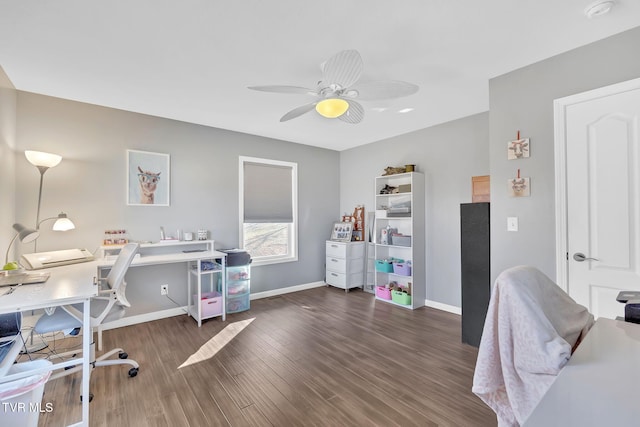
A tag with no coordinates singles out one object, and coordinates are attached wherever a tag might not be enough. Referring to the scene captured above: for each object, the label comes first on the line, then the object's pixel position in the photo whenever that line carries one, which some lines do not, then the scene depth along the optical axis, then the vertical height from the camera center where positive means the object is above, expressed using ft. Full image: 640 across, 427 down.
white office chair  6.57 -2.38
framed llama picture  11.09 +1.58
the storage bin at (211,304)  11.18 -3.51
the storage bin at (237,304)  12.27 -3.82
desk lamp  7.24 -0.42
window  14.32 +0.40
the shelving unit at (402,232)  13.14 -0.78
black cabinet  8.91 -1.67
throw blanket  2.91 -1.39
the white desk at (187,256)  10.21 -1.49
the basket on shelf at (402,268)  13.41 -2.49
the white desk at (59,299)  4.86 -1.50
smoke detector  5.38 +4.06
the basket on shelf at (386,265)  14.30 -2.46
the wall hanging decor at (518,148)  7.61 +1.87
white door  6.17 +0.49
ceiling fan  5.74 +3.09
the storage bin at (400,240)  13.64 -1.14
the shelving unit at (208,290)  11.10 -3.16
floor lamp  8.50 +1.61
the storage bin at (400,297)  13.15 -3.82
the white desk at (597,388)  1.78 -1.31
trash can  3.81 -2.55
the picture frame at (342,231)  16.23 -0.86
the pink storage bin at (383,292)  13.99 -3.79
